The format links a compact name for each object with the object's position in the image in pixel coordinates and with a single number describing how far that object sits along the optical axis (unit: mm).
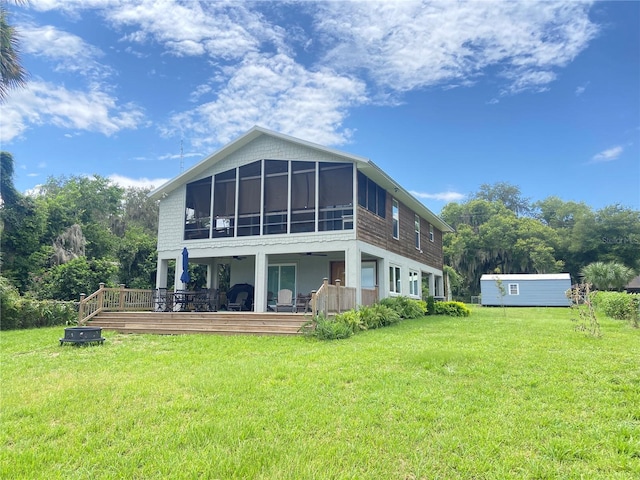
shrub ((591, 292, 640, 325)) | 13458
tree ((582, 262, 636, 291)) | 27767
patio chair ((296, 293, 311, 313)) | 13665
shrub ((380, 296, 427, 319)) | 14111
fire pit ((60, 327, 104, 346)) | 9062
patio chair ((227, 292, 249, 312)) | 14945
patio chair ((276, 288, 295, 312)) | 13797
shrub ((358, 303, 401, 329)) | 11570
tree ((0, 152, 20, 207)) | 19844
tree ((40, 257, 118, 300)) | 16922
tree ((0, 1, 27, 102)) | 11906
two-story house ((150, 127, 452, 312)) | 13469
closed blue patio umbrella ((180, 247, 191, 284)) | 14531
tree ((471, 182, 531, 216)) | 54594
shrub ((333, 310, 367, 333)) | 10445
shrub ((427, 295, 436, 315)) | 17438
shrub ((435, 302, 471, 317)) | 17344
